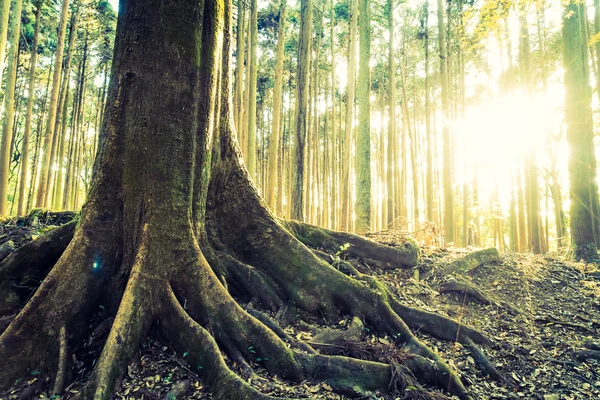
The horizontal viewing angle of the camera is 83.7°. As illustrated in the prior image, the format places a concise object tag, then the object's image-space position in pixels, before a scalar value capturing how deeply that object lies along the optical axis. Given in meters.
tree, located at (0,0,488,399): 2.99
